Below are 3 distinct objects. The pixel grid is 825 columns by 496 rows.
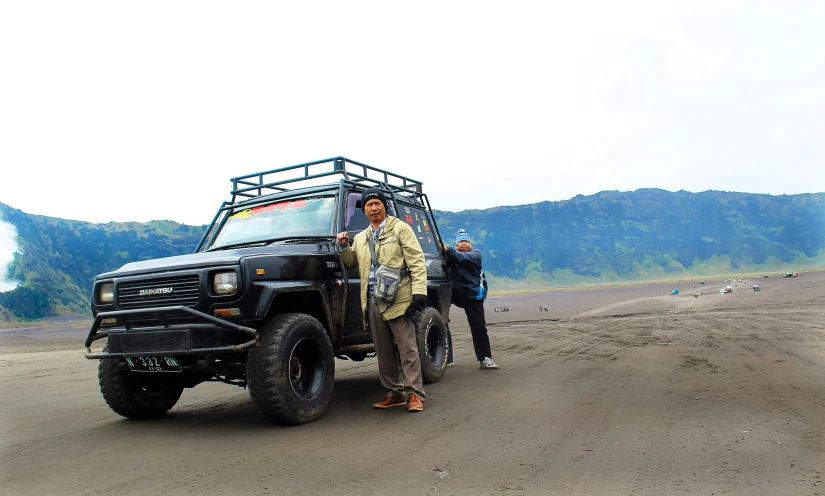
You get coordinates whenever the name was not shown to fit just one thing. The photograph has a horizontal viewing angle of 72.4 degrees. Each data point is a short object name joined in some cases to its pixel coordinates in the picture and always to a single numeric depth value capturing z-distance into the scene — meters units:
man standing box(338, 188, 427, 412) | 5.07
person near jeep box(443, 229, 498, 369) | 7.52
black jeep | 4.25
